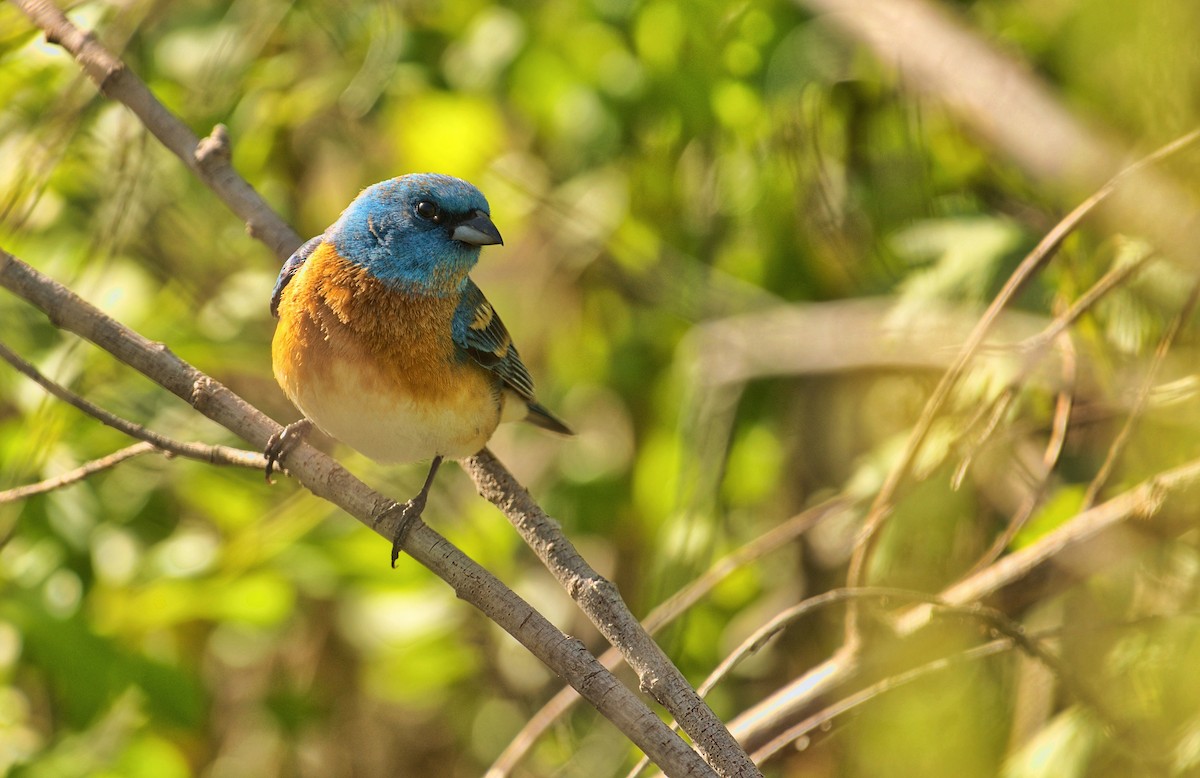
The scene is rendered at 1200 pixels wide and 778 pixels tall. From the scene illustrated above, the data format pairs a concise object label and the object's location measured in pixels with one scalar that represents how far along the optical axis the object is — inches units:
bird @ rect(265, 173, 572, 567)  156.4
